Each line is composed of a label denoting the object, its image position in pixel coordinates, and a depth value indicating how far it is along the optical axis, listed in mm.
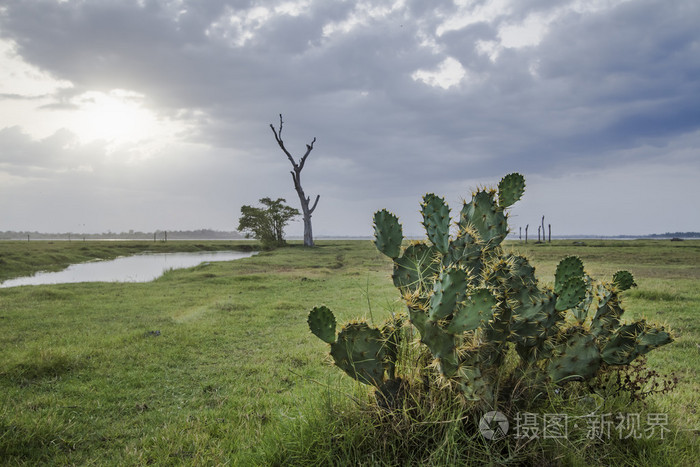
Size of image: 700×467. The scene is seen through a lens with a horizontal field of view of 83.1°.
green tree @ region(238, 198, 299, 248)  61019
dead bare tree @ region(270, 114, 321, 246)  57031
